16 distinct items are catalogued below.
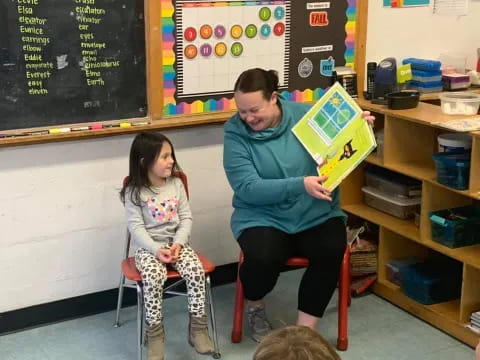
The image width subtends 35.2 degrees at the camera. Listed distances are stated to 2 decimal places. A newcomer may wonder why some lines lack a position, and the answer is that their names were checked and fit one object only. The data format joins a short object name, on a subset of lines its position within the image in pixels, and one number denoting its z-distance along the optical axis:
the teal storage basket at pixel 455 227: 2.98
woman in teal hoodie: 2.75
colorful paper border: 3.03
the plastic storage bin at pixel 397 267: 3.33
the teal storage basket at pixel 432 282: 3.14
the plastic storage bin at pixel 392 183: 3.30
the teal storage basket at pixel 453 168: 2.85
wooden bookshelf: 2.96
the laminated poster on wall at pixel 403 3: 3.56
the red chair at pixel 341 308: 2.89
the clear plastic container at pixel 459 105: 3.05
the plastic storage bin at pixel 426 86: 3.51
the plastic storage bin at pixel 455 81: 3.58
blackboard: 2.78
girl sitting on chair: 2.70
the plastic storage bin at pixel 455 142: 2.95
